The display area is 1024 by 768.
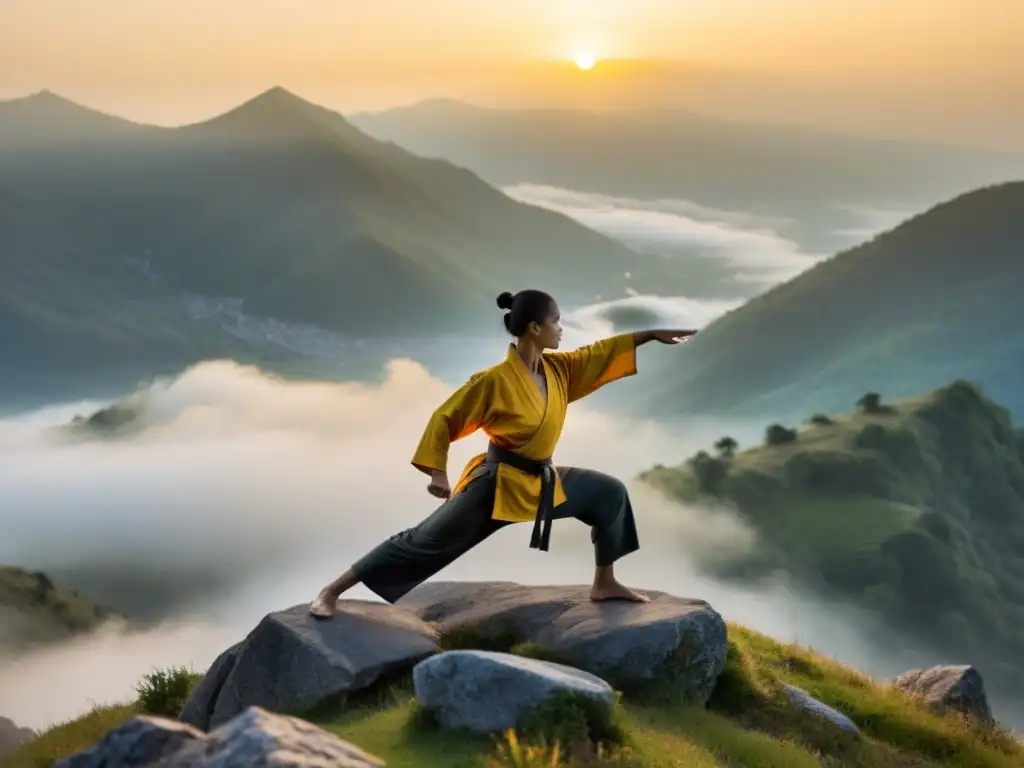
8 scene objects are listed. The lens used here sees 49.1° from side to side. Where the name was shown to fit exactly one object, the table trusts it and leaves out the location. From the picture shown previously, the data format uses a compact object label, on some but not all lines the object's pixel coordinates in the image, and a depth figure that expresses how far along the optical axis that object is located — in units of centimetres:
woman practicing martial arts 671
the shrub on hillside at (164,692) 756
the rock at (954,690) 911
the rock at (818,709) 755
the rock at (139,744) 473
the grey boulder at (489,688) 567
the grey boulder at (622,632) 694
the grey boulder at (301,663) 666
